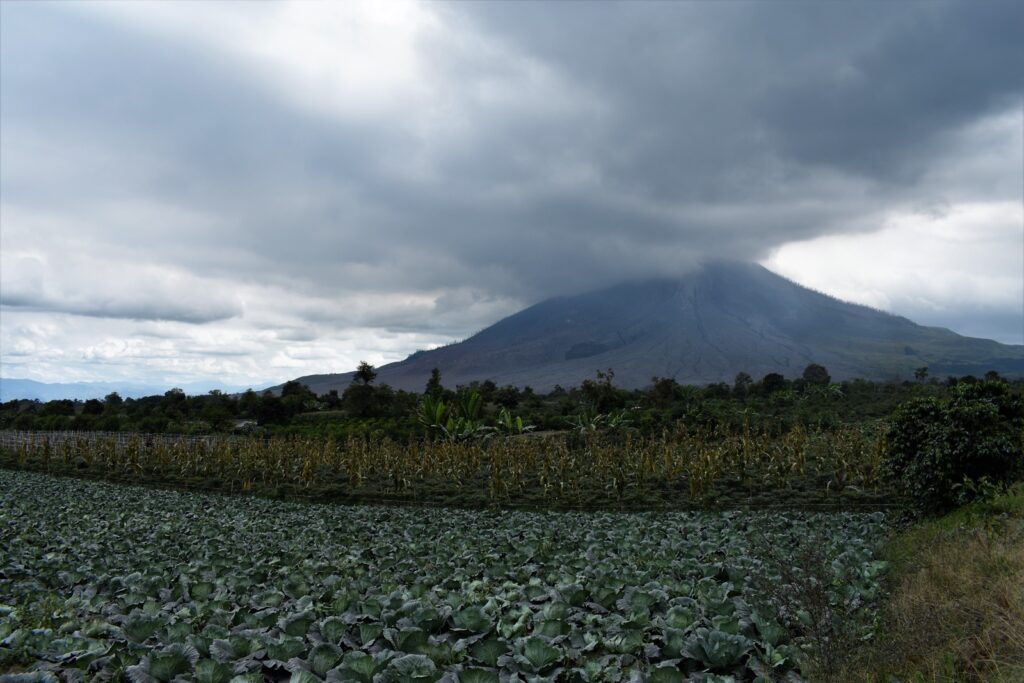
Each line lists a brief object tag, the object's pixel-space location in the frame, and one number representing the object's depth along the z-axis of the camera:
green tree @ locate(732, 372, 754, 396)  45.29
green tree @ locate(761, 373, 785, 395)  45.12
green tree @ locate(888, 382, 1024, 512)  10.39
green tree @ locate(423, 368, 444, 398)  36.22
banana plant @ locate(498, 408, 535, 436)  26.27
